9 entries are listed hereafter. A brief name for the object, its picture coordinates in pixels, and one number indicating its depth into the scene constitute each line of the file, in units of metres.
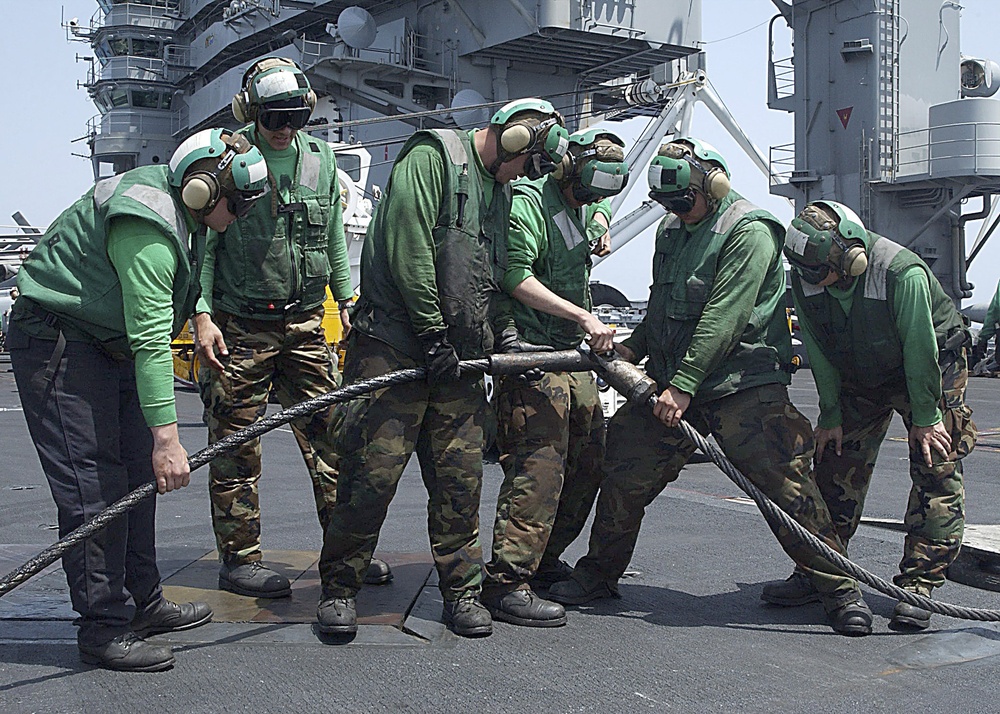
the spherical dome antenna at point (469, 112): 30.78
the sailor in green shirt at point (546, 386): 4.77
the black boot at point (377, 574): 5.27
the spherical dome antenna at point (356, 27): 31.81
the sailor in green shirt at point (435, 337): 4.34
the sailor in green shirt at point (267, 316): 5.03
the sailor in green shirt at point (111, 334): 3.82
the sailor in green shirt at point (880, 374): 4.80
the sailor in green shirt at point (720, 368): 4.70
